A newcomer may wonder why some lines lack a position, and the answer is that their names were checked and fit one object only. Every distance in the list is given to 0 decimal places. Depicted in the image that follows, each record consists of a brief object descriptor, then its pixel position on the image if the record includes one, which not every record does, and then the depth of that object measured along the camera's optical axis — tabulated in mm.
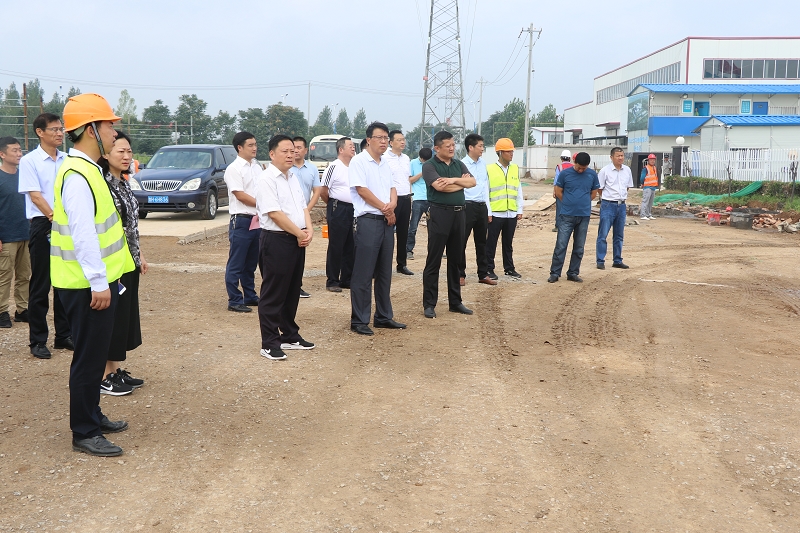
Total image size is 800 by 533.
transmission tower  48812
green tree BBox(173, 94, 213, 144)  60188
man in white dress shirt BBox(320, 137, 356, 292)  10375
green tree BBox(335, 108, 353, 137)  160875
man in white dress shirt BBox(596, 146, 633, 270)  12477
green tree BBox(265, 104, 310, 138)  68062
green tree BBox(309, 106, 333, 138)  155575
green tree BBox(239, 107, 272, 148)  67750
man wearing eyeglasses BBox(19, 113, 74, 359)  6759
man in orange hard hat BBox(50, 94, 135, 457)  4301
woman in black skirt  5113
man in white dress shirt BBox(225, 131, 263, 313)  8633
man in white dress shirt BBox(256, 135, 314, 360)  6715
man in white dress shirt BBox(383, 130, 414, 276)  10508
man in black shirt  8516
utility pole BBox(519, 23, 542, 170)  55538
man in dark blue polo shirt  11352
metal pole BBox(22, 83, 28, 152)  32500
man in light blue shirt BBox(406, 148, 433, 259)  13617
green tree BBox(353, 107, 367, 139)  161500
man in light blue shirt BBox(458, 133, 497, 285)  10552
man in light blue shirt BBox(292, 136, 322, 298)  9891
